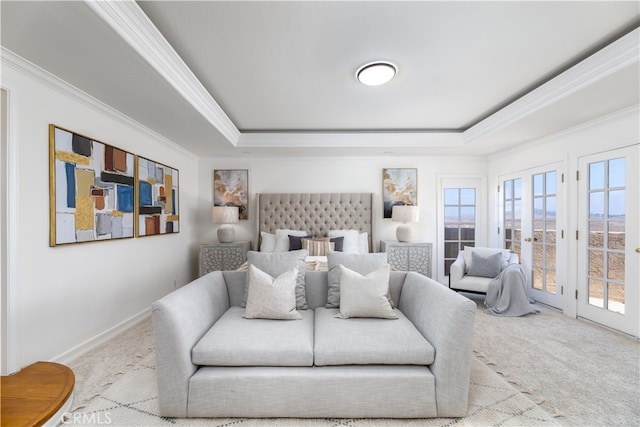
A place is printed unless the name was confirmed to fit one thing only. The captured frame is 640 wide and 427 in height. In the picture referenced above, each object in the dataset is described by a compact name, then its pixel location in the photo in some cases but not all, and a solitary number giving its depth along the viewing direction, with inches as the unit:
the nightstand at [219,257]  187.6
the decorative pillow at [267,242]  179.1
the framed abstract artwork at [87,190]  91.0
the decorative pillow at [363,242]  184.5
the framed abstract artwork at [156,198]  134.3
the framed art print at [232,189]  202.1
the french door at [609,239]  114.6
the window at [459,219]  204.8
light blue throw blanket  140.1
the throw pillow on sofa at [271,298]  86.2
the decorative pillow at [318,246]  166.6
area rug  67.5
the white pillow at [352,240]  178.0
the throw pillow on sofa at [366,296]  85.2
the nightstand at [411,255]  186.9
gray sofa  67.2
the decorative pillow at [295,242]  173.9
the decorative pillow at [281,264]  96.9
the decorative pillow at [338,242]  171.3
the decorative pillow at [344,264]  96.7
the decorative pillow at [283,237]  176.9
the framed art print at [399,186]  202.2
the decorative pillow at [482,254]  159.9
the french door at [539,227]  147.6
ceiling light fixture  95.7
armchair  155.2
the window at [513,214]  176.6
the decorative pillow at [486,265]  155.6
